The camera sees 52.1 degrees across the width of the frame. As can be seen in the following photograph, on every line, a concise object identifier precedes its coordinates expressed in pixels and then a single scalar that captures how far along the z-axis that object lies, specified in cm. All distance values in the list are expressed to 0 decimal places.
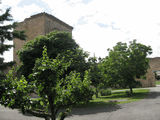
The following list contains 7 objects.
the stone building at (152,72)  4169
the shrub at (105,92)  2558
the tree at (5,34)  1958
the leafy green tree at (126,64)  2202
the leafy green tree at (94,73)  1612
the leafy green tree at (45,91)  467
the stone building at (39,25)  3312
